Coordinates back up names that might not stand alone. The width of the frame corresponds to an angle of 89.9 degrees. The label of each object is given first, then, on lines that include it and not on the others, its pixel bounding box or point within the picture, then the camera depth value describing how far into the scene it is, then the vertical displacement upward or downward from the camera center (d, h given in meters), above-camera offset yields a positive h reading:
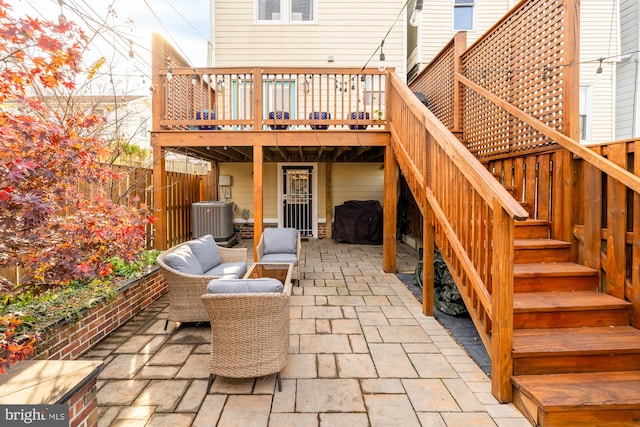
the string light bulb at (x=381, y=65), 4.59 +2.10
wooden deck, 2.15 -0.18
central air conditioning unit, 7.36 -0.41
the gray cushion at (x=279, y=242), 4.97 -0.64
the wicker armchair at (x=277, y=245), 4.77 -0.68
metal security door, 8.99 +0.09
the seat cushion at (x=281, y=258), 4.62 -0.83
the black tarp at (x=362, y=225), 8.13 -0.62
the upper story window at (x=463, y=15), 7.99 +4.69
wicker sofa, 3.09 -0.79
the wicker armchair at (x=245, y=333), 2.18 -0.92
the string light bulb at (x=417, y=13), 3.33 +1.99
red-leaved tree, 1.50 +0.19
